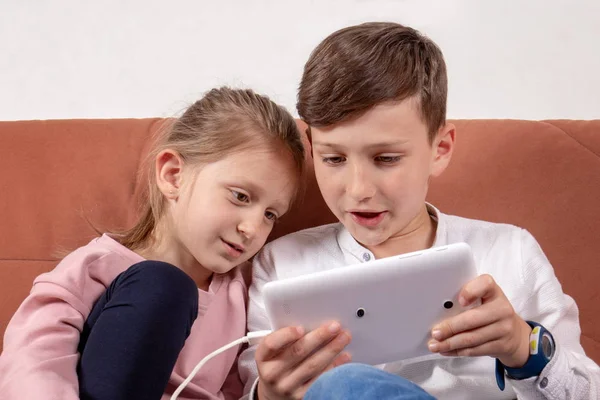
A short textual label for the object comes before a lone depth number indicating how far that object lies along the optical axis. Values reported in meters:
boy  0.93
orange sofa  1.20
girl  0.89
